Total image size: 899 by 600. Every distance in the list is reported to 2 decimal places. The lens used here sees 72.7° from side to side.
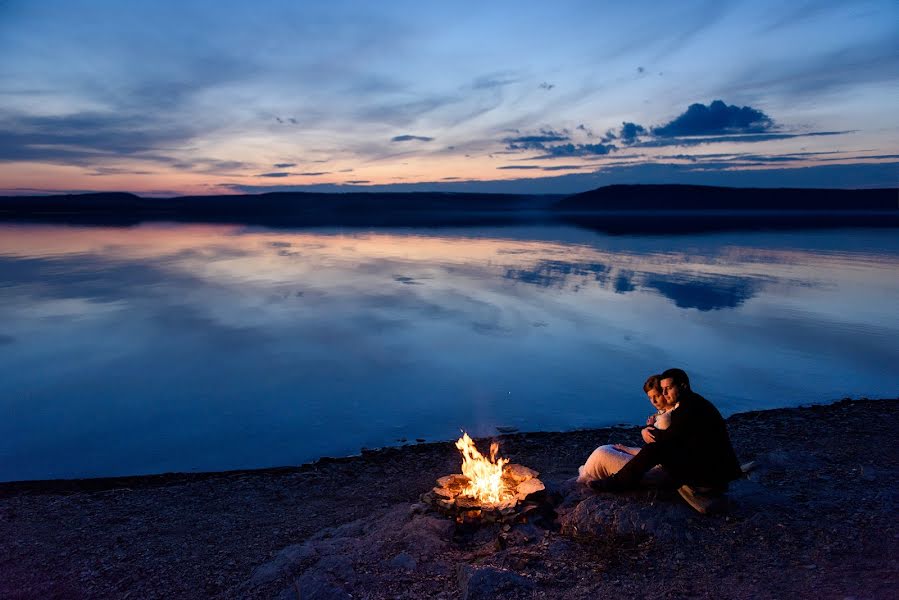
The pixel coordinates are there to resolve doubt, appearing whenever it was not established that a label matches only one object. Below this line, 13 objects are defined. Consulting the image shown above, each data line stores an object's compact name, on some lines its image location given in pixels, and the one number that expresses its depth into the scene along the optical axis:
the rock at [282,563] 6.46
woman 6.57
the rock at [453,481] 7.82
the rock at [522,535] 6.60
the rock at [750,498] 6.81
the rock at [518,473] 7.88
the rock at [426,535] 6.56
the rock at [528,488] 7.25
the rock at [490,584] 5.65
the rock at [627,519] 6.42
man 6.35
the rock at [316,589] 5.88
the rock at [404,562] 6.27
